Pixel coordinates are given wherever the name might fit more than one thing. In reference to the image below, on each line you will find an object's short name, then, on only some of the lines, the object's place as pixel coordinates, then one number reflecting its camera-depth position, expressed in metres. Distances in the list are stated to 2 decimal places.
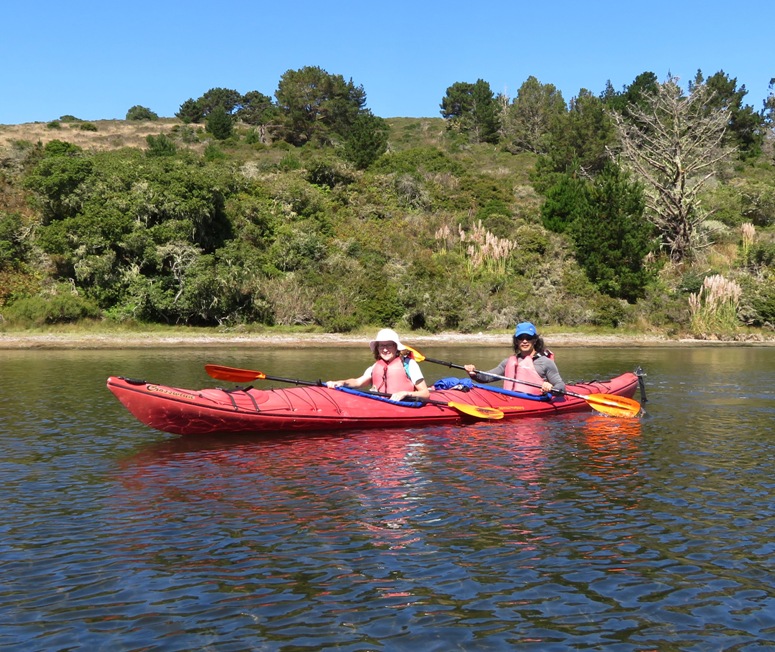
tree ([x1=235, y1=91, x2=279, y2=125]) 66.74
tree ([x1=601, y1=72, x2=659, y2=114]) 60.94
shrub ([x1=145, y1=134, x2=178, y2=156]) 48.31
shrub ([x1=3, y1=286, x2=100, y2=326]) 29.50
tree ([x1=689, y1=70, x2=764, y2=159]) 61.67
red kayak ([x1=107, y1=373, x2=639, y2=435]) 10.87
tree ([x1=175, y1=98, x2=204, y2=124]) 78.81
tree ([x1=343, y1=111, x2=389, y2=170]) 49.16
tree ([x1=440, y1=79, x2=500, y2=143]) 69.33
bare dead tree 38.75
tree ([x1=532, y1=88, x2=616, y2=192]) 51.31
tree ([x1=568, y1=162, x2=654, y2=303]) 34.56
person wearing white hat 12.38
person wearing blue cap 13.29
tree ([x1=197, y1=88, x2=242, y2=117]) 78.94
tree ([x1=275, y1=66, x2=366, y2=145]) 62.00
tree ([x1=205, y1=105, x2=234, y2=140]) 61.88
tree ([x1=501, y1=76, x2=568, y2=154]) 66.31
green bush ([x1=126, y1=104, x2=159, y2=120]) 86.81
